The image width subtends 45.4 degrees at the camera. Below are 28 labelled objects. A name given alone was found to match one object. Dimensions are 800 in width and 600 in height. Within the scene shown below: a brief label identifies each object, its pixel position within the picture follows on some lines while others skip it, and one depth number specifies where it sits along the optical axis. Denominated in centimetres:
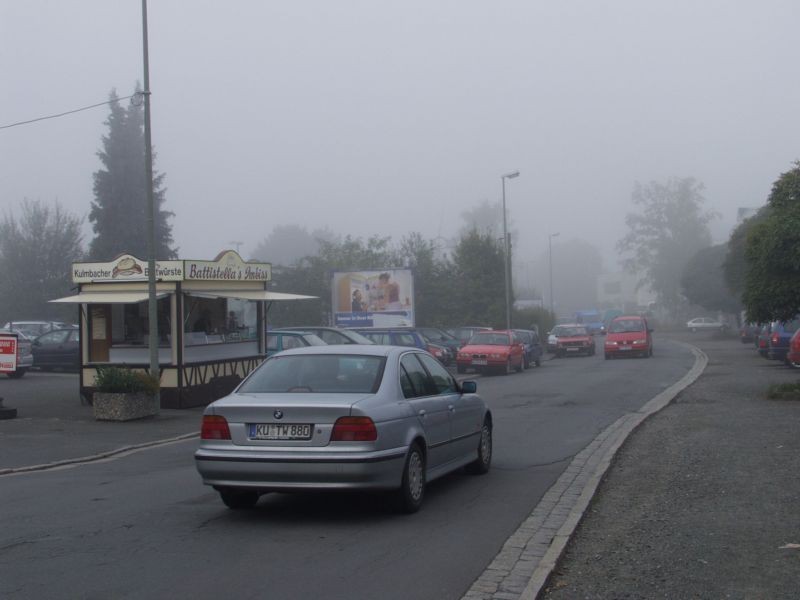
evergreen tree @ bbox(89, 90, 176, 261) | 6378
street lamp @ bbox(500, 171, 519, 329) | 4497
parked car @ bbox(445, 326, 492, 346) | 4359
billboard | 4200
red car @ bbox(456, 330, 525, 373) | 3353
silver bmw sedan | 798
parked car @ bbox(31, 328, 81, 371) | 3472
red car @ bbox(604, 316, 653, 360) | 4031
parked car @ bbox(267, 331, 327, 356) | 2548
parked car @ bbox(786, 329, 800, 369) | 2412
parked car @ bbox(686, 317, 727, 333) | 8606
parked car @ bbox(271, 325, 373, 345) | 2803
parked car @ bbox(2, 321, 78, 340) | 4208
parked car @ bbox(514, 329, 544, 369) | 3734
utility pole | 1861
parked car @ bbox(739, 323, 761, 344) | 5016
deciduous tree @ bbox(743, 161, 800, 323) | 1917
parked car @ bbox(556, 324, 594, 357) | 4694
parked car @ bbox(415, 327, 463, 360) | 3990
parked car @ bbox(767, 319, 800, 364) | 3056
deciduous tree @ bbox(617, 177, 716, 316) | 9944
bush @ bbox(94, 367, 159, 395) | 1820
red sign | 1983
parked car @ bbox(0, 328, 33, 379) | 3154
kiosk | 2055
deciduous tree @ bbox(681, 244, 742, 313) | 7056
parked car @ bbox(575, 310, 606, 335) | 8425
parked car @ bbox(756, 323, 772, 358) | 3353
